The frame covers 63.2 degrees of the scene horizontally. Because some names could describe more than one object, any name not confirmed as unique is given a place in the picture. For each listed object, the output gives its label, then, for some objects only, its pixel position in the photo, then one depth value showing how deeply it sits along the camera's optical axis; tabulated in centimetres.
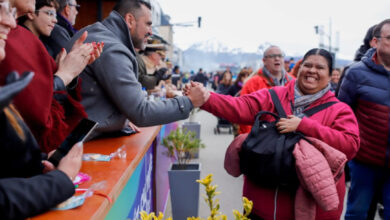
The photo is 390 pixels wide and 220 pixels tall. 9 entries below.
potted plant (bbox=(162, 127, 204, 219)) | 373
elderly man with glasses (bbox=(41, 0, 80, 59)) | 256
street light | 2637
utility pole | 2959
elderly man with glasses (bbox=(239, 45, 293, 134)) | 408
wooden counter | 121
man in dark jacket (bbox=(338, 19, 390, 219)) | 278
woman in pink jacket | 210
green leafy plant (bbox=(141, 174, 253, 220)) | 142
